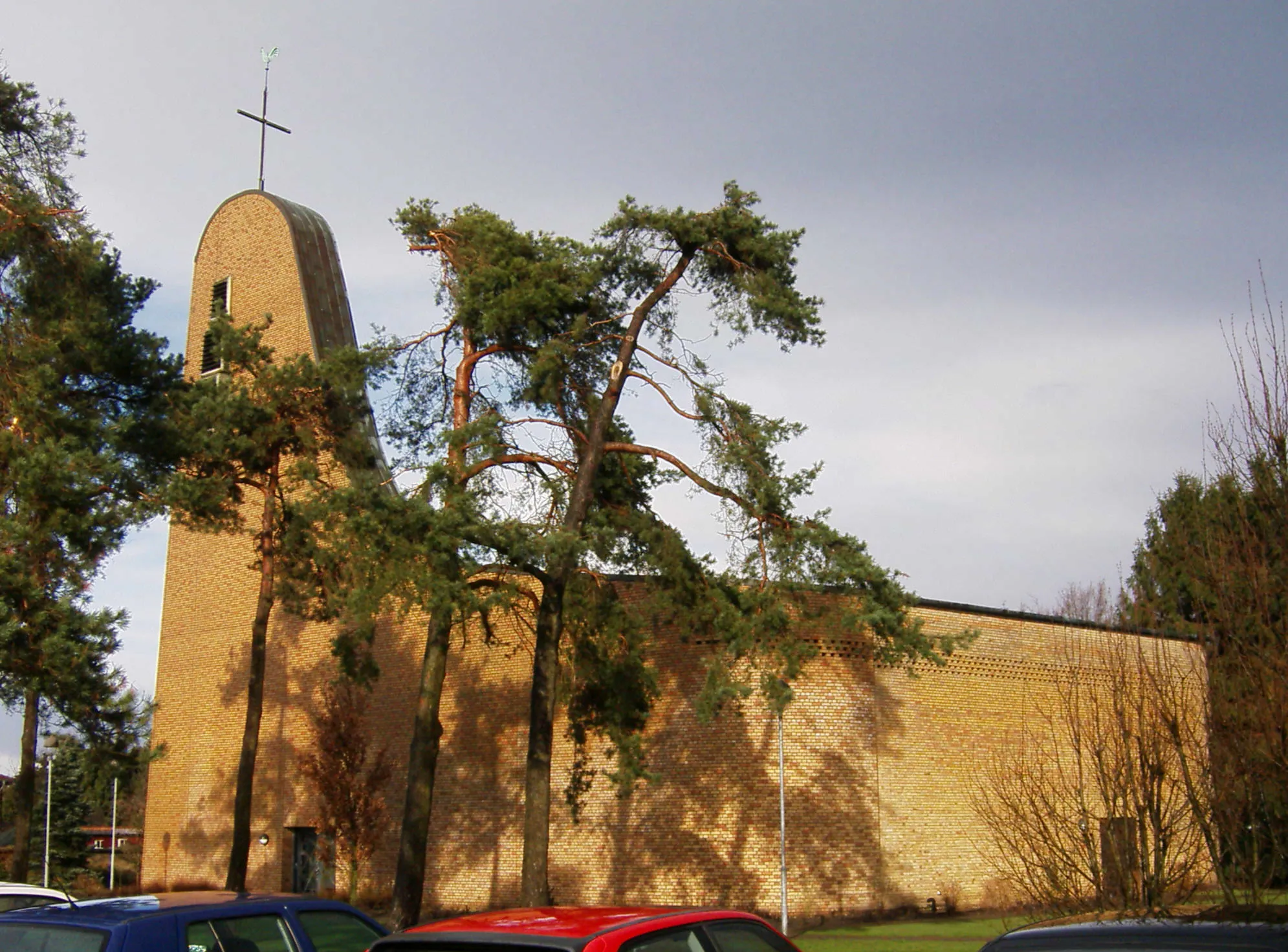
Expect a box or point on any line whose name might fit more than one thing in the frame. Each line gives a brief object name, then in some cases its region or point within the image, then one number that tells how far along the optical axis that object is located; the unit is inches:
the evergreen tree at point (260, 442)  901.2
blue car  243.9
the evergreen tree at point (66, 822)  1936.5
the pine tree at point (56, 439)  763.4
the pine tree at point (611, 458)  741.9
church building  994.7
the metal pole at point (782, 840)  892.6
